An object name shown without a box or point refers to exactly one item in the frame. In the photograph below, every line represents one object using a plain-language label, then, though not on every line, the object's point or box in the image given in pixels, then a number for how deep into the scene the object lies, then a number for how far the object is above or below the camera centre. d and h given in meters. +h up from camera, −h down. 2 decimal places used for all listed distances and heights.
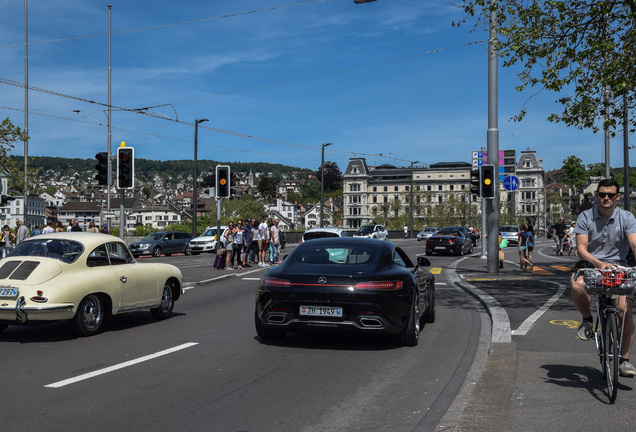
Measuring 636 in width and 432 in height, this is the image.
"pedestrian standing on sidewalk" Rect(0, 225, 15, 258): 26.95 -0.82
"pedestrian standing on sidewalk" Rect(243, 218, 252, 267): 24.69 -0.75
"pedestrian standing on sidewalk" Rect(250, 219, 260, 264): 26.17 -0.82
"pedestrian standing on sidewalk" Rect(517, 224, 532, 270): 22.97 -0.98
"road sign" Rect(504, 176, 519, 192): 25.58 +1.31
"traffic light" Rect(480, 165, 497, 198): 20.42 +1.11
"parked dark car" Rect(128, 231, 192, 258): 36.38 -1.37
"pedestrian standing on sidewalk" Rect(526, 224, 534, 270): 23.12 -0.85
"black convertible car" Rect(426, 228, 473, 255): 35.84 -1.36
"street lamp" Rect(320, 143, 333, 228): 57.63 +5.78
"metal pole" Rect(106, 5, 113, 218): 38.53 +5.70
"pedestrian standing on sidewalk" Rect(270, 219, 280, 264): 27.09 -0.81
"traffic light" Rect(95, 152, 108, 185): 16.69 +1.25
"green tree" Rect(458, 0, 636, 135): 13.62 +3.47
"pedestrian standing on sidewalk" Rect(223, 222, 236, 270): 23.50 -0.85
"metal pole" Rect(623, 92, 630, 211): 28.95 +1.99
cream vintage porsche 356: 8.57 -0.83
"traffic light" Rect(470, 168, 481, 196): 21.00 +1.12
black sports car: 7.97 -0.89
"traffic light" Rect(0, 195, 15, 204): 21.87 +0.67
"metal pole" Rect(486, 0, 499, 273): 19.30 +1.86
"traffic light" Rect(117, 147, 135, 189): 16.20 +1.25
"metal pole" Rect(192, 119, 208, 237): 42.22 +3.17
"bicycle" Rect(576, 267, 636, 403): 5.65 -0.76
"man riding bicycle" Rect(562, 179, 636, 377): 6.02 -0.21
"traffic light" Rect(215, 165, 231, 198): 25.59 +1.44
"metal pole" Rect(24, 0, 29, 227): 39.48 +7.05
